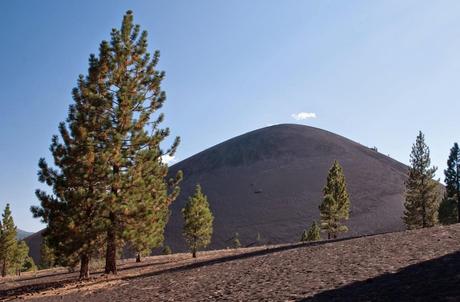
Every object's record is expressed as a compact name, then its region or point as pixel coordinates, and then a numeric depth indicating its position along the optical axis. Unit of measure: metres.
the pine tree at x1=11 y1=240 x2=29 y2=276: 66.38
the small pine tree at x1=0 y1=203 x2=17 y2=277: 60.38
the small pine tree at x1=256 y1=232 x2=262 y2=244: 108.70
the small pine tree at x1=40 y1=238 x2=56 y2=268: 73.46
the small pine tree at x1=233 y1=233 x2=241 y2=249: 112.06
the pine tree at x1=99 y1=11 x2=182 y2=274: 20.94
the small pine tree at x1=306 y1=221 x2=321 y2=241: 69.94
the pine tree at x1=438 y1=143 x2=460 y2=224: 57.75
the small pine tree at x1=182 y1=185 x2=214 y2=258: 45.59
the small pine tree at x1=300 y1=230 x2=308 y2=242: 74.74
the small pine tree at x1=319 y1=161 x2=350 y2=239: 57.16
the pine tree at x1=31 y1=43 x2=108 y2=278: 19.89
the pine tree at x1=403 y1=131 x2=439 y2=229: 53.94
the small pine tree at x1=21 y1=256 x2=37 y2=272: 85.43
